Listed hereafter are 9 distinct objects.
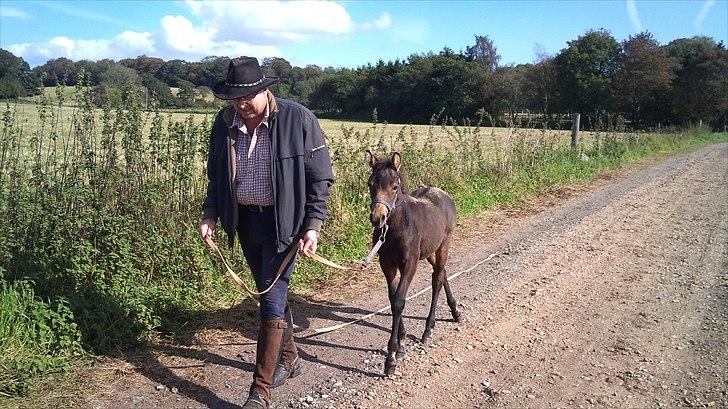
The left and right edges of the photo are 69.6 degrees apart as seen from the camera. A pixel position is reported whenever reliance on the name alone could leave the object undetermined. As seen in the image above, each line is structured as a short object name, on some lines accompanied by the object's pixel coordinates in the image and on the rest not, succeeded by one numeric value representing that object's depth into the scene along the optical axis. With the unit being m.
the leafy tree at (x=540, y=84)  52.28
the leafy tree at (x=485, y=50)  74.00
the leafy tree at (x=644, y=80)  43.19
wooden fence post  18.61
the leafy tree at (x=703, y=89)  44.28
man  3.68
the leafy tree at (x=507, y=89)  47.16
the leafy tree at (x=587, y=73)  48.62
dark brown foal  4.54
